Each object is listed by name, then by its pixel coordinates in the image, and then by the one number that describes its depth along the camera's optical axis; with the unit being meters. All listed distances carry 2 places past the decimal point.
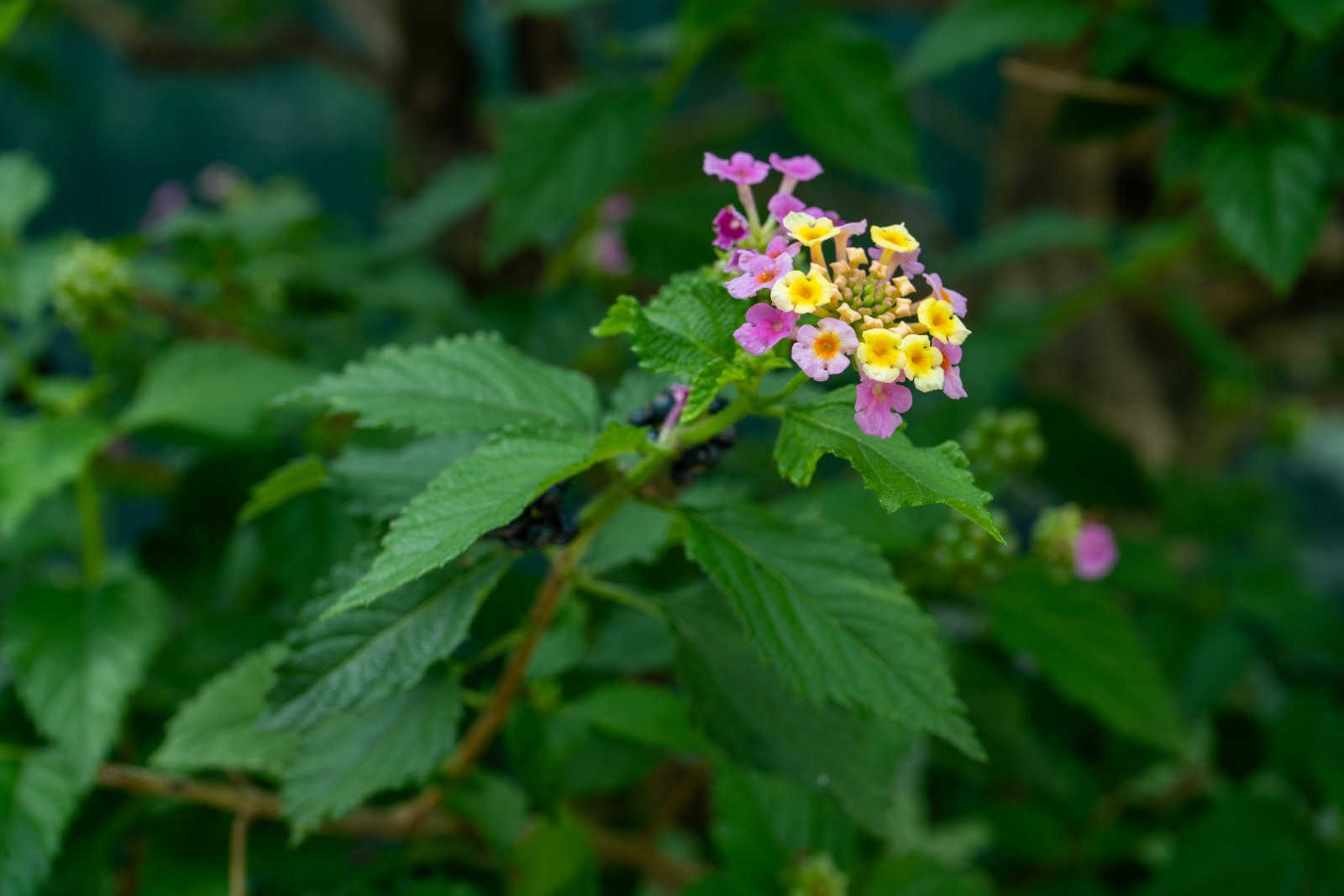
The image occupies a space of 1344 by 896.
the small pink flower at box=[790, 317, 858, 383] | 0.38
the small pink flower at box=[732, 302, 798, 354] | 0.38
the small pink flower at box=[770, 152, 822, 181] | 0.41
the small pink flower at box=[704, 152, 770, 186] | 0.41
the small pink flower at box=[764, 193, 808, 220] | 0.41
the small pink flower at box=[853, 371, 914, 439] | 0.38
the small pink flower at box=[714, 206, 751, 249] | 0.40
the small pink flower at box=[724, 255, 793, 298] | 0.38
